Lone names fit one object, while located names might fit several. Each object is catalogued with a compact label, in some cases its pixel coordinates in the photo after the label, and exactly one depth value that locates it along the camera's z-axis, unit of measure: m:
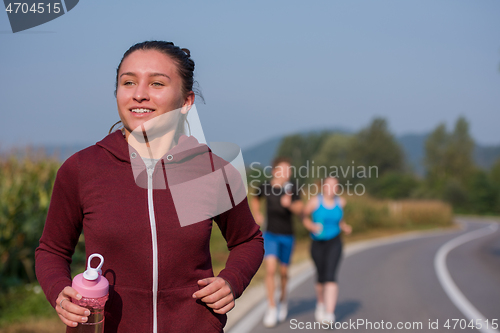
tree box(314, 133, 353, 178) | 101.44
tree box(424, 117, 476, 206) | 105.56
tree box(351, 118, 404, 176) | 99.56
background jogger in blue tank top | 7.22
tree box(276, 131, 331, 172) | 113.50
